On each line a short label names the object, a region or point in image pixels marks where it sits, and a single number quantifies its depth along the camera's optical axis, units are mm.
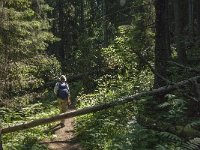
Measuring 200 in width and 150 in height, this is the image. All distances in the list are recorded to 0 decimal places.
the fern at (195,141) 5224
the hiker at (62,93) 16656
